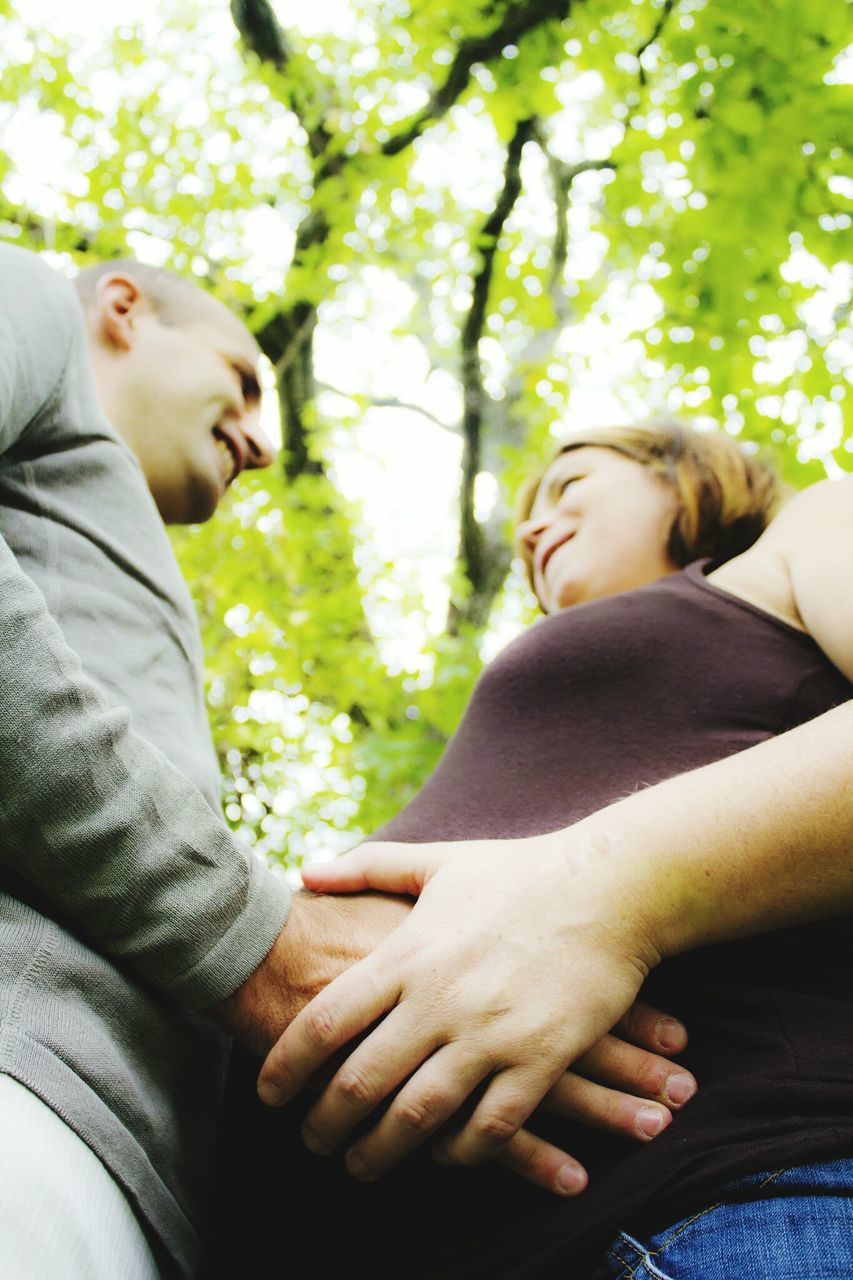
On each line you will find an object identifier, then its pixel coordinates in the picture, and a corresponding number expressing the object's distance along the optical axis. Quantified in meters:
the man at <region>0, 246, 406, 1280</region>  0.51
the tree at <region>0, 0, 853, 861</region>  2.25
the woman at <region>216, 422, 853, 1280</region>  0.54
